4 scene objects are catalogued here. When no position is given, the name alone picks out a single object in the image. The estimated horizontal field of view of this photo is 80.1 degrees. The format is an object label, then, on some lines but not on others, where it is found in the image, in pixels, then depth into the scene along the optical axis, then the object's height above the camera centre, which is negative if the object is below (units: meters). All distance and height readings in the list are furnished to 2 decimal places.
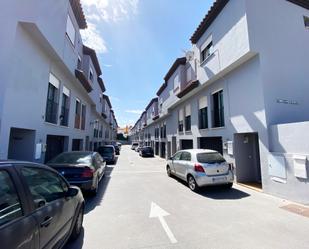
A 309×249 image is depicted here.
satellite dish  13.70 +6.87
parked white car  7.16 -0.93
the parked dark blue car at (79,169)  6.18 -0.81
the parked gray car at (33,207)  1.79 -0.75
